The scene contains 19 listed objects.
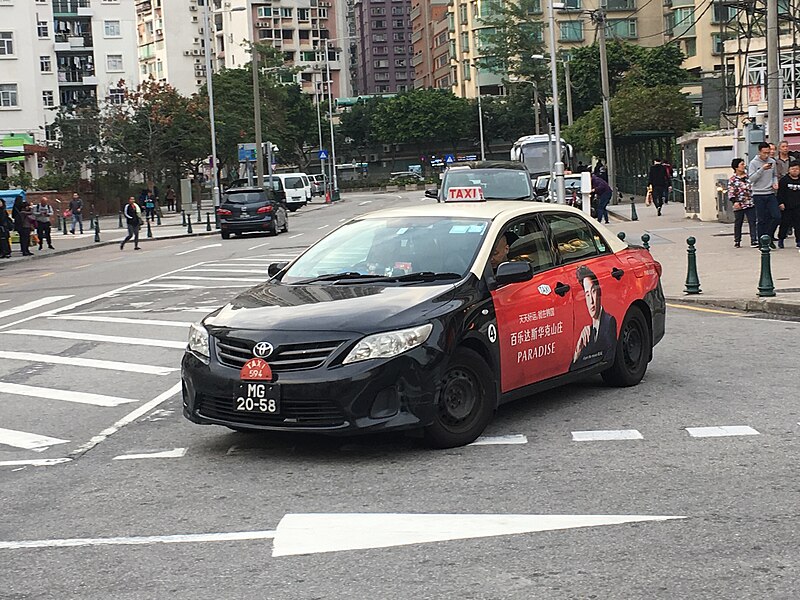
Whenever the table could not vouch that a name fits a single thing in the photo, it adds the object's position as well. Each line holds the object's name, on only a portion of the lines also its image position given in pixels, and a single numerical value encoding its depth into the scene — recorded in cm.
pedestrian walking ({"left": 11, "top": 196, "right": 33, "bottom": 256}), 3900
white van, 7706
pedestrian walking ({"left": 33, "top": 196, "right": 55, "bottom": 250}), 4281
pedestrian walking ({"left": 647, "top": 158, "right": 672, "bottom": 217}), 4084
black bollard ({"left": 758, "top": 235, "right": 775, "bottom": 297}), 1620
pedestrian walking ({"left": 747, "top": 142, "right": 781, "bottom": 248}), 2188
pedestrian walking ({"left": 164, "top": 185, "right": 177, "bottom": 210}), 7909
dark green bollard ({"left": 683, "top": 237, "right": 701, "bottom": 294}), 1766
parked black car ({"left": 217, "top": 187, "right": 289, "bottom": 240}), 4284
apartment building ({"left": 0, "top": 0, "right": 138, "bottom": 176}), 10106
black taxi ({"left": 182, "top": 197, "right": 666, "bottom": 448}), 781
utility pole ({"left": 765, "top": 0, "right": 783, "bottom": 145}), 2448
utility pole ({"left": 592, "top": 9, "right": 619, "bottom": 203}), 4912
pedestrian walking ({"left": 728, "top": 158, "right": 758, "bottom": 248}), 2381
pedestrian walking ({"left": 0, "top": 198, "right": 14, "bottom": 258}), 3749
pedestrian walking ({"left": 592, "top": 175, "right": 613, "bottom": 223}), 3650
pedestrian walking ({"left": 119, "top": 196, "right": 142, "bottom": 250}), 4128
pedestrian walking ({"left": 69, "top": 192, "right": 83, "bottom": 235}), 5756
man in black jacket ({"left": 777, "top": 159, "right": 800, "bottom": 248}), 2295
